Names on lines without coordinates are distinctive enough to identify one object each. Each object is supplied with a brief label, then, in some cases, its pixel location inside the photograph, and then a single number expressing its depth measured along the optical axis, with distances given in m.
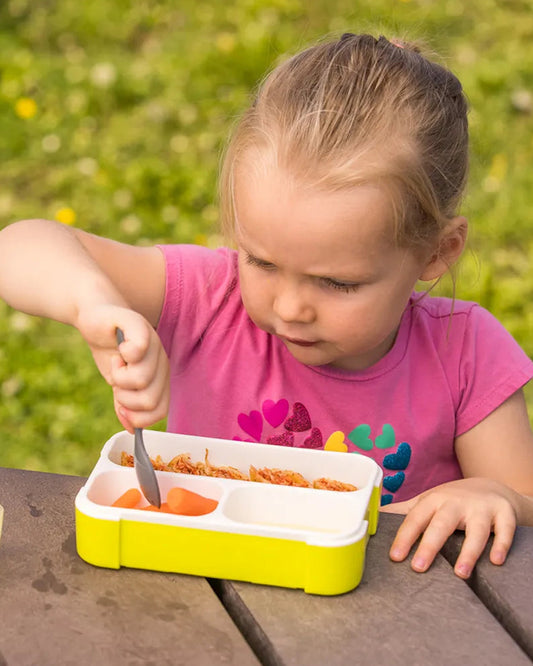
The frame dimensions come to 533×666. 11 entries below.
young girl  1.58
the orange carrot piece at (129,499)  1.48
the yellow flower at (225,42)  4.28
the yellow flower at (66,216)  3.33
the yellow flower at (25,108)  3.98
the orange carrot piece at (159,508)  1.47
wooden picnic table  1.35
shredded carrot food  1.53
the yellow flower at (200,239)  3.28
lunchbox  1.41
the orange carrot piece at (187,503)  1.47
